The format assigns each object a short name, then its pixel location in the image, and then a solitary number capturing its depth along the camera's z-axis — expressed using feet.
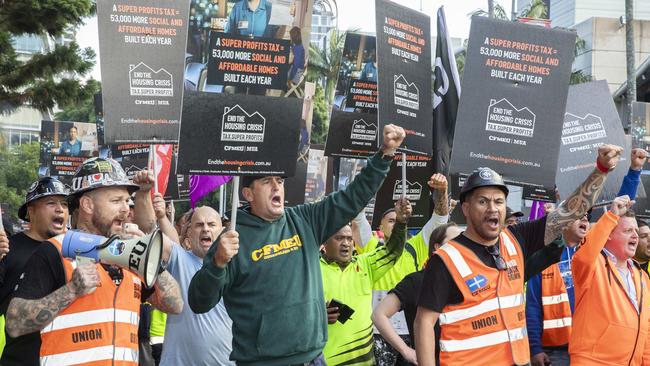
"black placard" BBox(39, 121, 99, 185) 57.62
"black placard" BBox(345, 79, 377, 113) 35.86
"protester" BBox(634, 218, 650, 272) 32.65
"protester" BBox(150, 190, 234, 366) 24.45
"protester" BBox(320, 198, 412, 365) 27.30
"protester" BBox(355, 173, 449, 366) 29.99
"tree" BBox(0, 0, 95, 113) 53.78
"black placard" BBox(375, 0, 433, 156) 28.58
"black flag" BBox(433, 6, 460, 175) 32.96
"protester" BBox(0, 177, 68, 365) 21.91
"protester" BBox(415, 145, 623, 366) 19.98
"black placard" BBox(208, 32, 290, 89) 22.98
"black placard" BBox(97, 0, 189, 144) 27.32
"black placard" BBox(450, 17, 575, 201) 27.14
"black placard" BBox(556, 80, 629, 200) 31.55
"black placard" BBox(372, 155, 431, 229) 34.14
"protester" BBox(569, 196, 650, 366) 24.23
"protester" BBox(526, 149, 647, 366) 27.40
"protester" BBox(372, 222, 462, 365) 25.05
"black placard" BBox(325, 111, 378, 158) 34.63
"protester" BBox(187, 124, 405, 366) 19.67
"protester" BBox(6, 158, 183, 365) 17.19
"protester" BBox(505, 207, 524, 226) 30.32
